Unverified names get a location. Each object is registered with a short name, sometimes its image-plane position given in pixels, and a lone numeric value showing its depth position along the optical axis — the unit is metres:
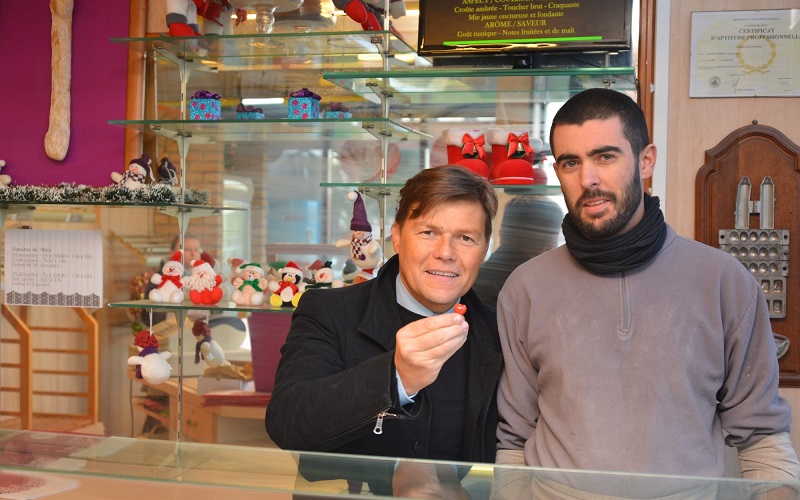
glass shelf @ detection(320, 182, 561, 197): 2.97
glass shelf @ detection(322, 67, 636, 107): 2.87
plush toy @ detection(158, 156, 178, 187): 3.54
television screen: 2.76
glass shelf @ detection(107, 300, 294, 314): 3.20
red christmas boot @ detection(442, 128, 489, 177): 2.93
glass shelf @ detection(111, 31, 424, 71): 3.26
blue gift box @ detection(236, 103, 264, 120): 3.33
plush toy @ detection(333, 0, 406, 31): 3.13
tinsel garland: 3.34
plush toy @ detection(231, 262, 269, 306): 3.21
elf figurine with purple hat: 3.12
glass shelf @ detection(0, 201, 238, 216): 3.42
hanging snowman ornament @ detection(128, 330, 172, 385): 3.40
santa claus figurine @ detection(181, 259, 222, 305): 3.28
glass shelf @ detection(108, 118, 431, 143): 3.26
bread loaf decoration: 3.72
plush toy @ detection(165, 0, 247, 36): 3.35
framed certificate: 3.06
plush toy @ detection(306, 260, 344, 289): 3.21
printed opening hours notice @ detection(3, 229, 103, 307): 3.70
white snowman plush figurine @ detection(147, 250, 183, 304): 3.33
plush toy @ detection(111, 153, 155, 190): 3.37
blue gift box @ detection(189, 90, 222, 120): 3.40
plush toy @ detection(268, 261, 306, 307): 3.16
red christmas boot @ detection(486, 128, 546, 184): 2.93
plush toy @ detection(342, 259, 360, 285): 3.30
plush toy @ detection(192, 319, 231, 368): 3.60
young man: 1.66
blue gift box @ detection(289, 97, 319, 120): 3.25
